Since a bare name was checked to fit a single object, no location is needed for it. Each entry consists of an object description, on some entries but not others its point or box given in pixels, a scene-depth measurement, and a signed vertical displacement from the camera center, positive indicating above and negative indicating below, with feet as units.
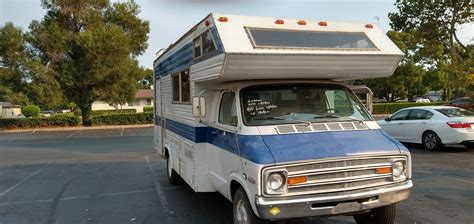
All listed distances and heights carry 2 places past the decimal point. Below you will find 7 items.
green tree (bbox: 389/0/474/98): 69.42 +12.12
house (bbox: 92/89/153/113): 227.63 -2.64
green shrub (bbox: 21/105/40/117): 148.49 -3.75
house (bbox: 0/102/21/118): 212.11 -4.79
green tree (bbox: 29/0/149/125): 91.97 +11.67
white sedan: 38.29 -3.21
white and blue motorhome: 14.47 -1.11
